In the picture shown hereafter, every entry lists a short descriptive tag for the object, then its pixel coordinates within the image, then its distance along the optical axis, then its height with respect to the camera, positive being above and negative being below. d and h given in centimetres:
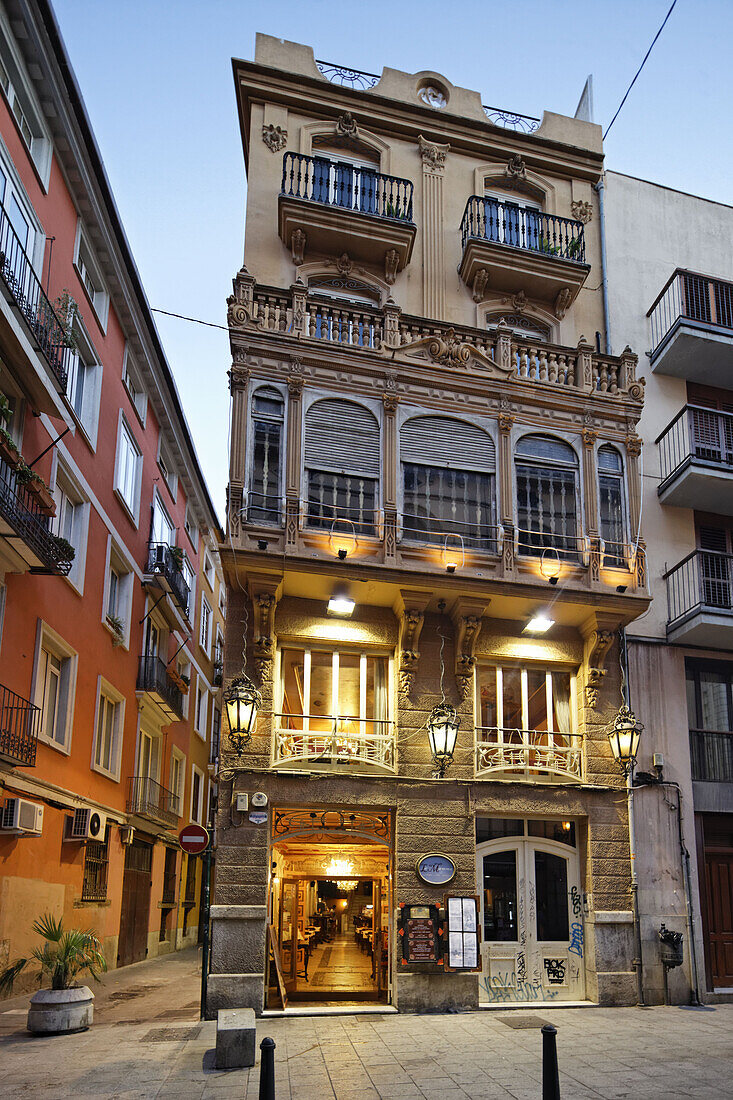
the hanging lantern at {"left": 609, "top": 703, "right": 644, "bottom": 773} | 1587 +169
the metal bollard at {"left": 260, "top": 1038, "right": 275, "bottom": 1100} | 698 -169
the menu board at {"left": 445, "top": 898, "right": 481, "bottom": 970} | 1494 -148
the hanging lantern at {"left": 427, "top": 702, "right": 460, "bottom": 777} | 1512 +167
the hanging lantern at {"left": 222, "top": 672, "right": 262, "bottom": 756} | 1452 +188
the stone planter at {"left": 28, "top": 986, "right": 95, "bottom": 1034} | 1241 -232
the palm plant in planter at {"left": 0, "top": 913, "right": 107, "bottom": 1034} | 1245 -206
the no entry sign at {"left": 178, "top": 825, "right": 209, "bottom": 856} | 1374 -7
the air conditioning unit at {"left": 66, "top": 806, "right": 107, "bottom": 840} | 1809 +12
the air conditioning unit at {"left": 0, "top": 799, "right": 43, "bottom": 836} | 1463 +22
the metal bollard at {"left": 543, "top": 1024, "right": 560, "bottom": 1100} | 739 -175
